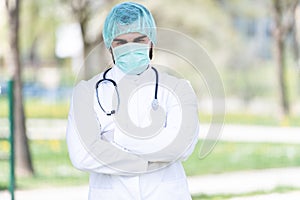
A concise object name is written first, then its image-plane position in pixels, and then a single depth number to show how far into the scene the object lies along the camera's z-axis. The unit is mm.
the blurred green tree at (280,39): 24172
